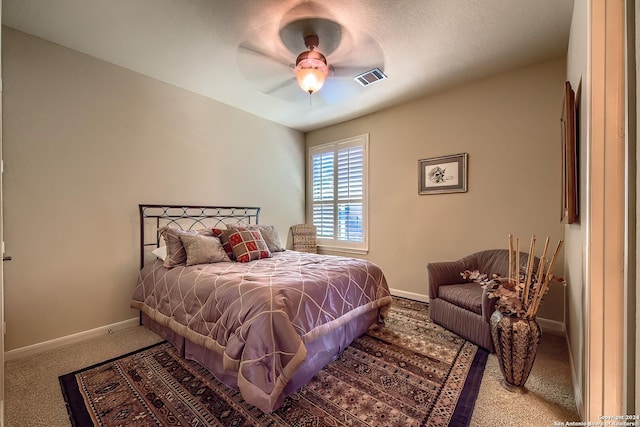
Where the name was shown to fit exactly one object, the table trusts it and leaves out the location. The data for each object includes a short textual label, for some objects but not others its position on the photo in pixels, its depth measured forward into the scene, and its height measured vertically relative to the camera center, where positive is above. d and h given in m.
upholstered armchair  2.23 -0.78
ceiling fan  2.15 +1.50
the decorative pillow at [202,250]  2.55 -0.37
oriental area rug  1.51 -1.20
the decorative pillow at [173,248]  2.54 -0.35
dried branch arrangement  1.69 -0.55
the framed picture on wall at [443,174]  3.16 +0.48
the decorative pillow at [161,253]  2.72 -0.42
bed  1.55 -0.68
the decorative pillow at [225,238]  2.90 -0.29
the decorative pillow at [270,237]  3.36 -0.33
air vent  2.78 +1.51
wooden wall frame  1.65 +0.35
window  4.16 +0.34
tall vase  1.69 -0.90
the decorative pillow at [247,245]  2.81 -0.37
